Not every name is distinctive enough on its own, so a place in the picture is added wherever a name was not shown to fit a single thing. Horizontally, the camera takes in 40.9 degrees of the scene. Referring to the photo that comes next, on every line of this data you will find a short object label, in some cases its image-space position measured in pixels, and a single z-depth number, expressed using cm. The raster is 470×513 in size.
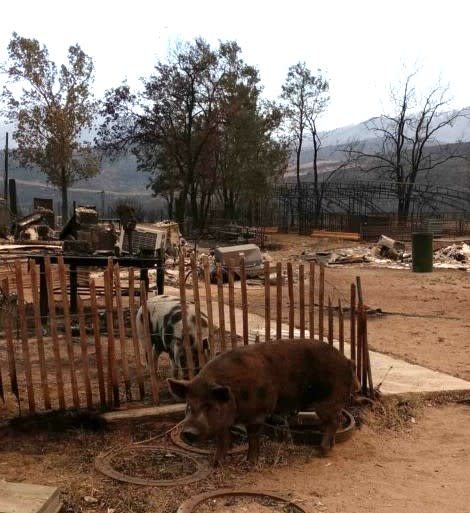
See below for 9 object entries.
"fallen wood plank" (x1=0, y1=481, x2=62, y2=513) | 372
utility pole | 3391
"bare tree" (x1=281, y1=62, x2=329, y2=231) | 4625
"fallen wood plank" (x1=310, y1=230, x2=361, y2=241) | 3428
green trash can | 2064
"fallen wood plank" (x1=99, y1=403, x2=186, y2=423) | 543
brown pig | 439
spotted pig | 652
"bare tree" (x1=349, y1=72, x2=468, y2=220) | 4389
